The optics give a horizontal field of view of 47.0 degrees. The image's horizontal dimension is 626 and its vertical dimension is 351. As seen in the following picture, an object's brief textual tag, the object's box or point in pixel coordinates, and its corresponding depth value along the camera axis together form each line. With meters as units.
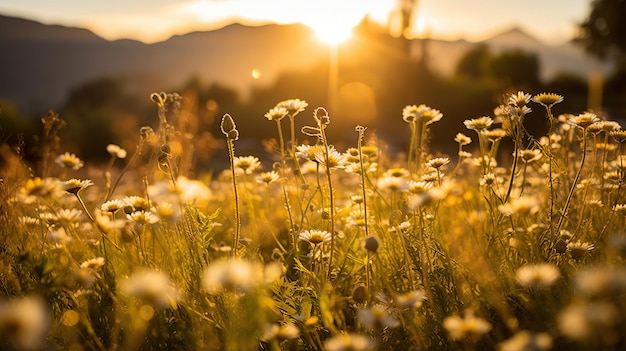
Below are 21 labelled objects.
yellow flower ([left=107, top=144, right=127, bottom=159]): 0.95
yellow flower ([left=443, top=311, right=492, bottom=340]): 0.46
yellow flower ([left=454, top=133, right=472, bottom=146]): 0.87
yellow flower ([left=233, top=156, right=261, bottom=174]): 0.83
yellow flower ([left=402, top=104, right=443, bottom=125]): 0.82
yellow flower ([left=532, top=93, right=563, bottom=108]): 0.73
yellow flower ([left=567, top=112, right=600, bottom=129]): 0.70
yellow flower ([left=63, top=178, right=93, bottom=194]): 0.71
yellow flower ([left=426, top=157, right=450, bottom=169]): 0.71
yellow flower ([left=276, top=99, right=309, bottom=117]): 0.76
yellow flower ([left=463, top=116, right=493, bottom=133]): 0.76
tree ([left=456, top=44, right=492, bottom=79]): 19.43
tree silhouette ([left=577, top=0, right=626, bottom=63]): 14.57
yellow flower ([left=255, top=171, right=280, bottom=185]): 0.86
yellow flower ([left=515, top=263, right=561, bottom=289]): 0.49
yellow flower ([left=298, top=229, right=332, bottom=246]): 0.67
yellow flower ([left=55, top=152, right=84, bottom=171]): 0.82
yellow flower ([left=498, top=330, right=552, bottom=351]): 0.43
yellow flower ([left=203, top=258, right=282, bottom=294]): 0.46
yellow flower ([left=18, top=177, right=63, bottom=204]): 0.58
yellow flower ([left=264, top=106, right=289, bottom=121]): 0.76
